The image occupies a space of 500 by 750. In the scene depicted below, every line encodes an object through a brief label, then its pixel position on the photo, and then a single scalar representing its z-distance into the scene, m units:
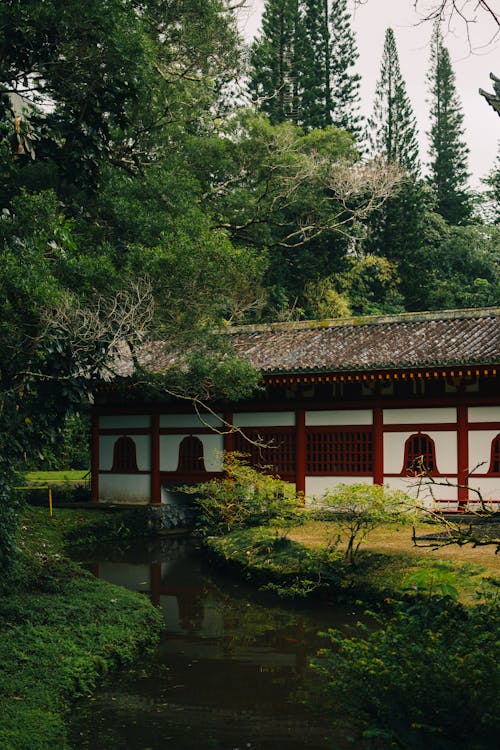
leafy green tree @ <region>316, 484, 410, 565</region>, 13.41
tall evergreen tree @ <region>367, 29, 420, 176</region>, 41.75
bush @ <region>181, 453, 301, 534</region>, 16.48
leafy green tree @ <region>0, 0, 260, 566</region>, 12.34
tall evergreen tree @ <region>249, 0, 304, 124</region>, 39.41
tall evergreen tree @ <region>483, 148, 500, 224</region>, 43.97
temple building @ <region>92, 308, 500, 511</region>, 18.02
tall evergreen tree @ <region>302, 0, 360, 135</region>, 40.53
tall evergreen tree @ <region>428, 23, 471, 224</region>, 44.22
